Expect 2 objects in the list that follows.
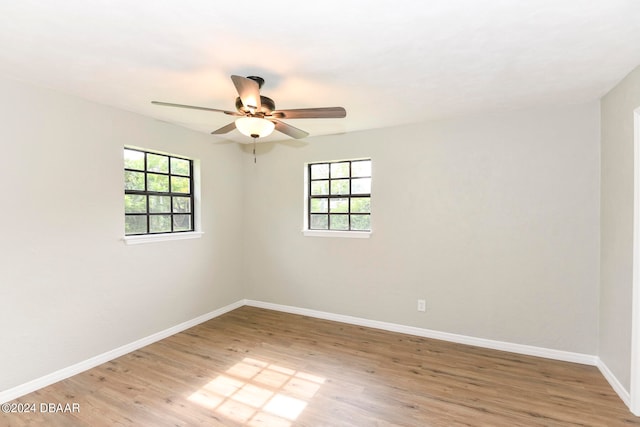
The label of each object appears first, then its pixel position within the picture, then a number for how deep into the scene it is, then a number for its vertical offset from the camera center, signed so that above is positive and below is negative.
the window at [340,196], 3.83 +0.23
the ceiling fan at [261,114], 2.02 +0.70
